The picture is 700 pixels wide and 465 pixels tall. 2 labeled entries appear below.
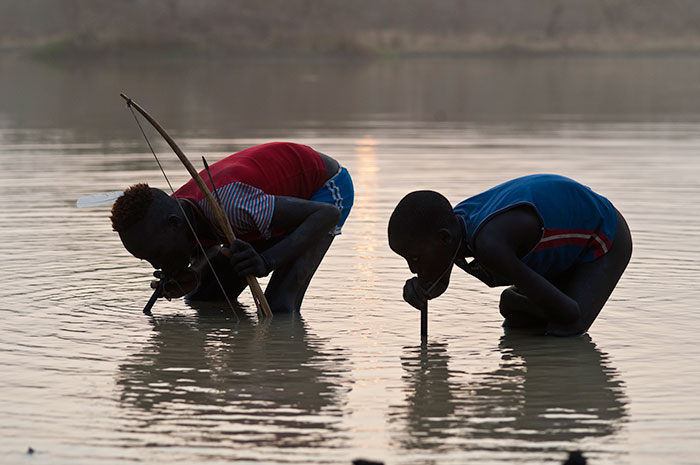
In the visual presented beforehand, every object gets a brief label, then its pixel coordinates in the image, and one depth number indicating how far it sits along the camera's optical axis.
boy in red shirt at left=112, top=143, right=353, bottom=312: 12.98
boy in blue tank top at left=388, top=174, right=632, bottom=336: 11.77
